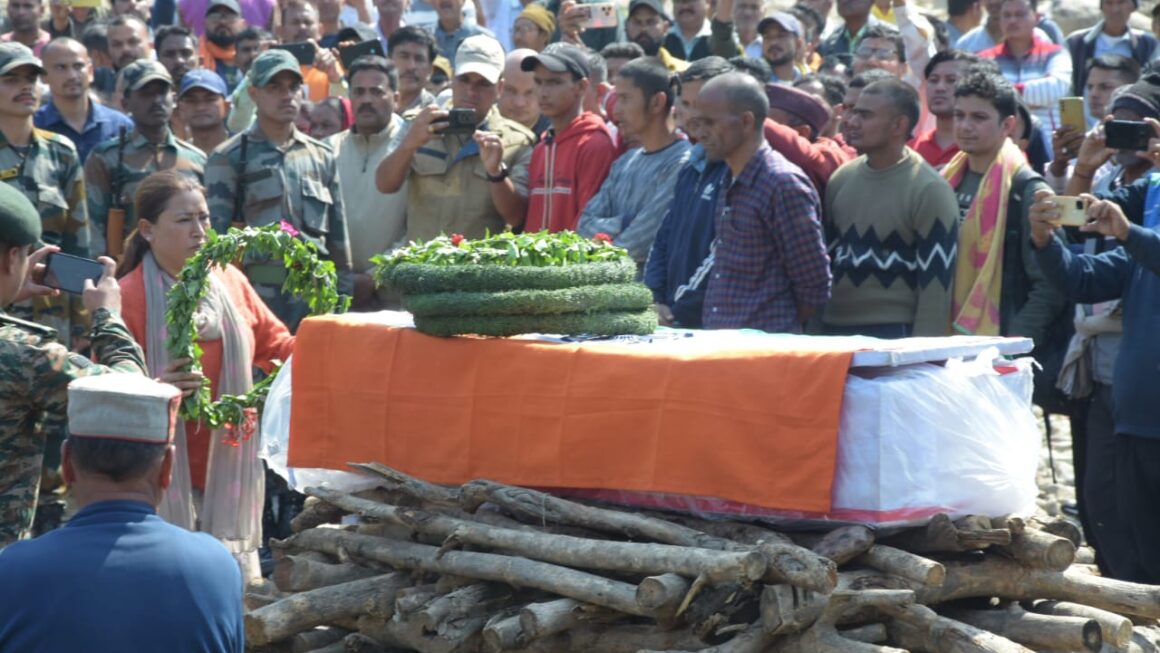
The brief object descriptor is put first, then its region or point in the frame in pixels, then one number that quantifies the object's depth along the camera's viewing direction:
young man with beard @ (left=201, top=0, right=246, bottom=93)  14.46
